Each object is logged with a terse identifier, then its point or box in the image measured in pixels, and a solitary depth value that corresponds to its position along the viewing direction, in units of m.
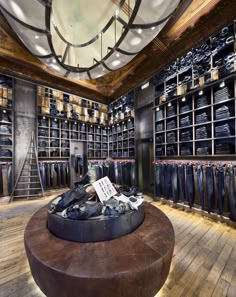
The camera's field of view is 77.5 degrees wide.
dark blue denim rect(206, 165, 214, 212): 2.86
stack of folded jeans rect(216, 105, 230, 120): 2.80
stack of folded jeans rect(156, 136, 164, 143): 4.14
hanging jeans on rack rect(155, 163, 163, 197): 3.92
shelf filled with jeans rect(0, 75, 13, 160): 4.19
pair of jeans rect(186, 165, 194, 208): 3.18
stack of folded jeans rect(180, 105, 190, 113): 3.51
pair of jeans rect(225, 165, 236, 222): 2.53
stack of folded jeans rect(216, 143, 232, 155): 2.72
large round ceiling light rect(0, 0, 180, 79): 1.81
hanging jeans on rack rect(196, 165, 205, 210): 3.02
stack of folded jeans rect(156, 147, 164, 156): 4.06
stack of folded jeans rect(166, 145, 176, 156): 3.78
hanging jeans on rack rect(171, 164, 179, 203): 3.50
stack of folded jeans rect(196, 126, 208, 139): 3.15
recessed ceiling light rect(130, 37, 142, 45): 2.22
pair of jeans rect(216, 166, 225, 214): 2.71
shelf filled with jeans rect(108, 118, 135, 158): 5.41
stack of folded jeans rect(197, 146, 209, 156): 3.09
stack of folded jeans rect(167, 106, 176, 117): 3.84
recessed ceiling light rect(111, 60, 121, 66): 2.84
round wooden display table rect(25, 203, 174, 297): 0.93
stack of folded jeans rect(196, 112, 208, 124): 3.15
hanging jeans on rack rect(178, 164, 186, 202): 3.38
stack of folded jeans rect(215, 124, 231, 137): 2.76
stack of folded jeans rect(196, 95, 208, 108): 3.17
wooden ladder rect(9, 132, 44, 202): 4.32
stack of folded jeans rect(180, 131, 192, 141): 3.46
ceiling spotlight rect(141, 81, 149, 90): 4.64
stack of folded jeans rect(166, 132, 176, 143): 3.79
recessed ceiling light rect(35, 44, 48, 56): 2.40
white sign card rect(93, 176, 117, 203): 1.65
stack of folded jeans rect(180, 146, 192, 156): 3.43
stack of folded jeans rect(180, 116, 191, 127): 3.46
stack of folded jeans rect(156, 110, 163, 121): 4.15
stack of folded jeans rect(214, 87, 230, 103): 2.80
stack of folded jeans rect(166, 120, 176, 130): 3.81
